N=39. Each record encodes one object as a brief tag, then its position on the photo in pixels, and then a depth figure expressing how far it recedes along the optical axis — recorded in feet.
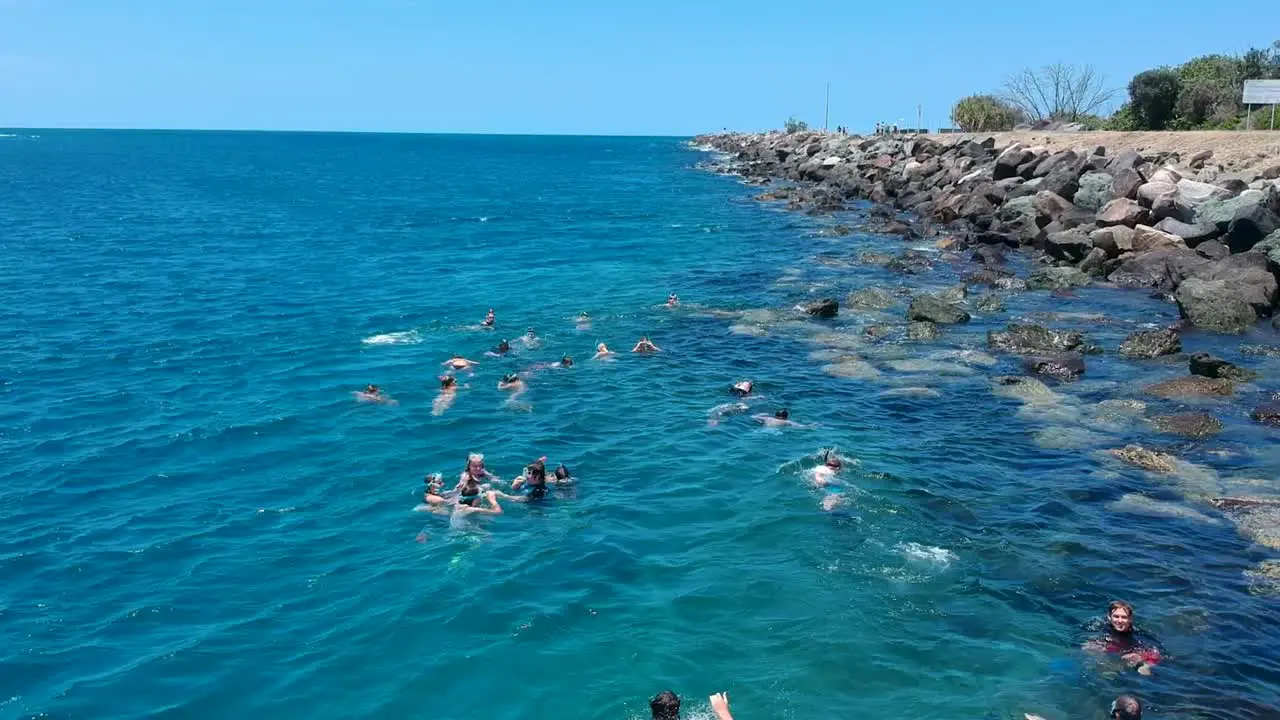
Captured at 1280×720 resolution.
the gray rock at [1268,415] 65.61
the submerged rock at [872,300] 107.24
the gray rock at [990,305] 103.71
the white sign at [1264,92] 151.74
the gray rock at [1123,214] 120.16
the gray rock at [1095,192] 131.44
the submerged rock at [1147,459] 59.16
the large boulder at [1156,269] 104.58
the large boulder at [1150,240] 114.62
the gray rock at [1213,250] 103.79
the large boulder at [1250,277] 92.12
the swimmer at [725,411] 73.10
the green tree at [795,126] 568.41
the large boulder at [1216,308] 90.12
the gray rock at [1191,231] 108.17
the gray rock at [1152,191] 118.42
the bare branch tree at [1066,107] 336.49
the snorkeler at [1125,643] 39.09
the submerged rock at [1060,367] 78.95
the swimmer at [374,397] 78.89
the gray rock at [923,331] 92.84
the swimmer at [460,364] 87.92
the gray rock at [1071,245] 126.11
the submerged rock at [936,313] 97.55
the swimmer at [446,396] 77.25
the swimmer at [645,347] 92.53
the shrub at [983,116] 330.34
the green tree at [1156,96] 197.98
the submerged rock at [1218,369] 74.79
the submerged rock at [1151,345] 82.79
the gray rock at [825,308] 103.60
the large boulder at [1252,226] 99.40
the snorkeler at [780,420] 70.03
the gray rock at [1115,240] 119.75
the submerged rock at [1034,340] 85.87
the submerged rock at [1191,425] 64.34
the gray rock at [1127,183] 125.80
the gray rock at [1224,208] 103.76
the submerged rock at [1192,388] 72.08
